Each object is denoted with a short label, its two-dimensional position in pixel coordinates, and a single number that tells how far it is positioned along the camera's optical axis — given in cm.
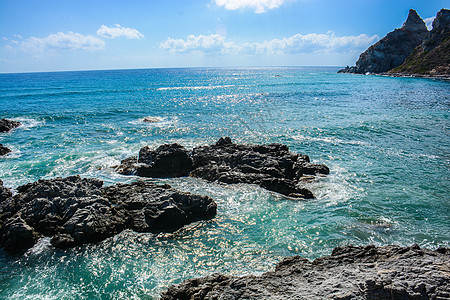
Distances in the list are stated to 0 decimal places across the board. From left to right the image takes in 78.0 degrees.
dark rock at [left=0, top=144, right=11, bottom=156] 2835
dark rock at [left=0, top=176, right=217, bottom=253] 1398
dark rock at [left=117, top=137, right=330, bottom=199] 2091
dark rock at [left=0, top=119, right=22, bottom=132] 3859
